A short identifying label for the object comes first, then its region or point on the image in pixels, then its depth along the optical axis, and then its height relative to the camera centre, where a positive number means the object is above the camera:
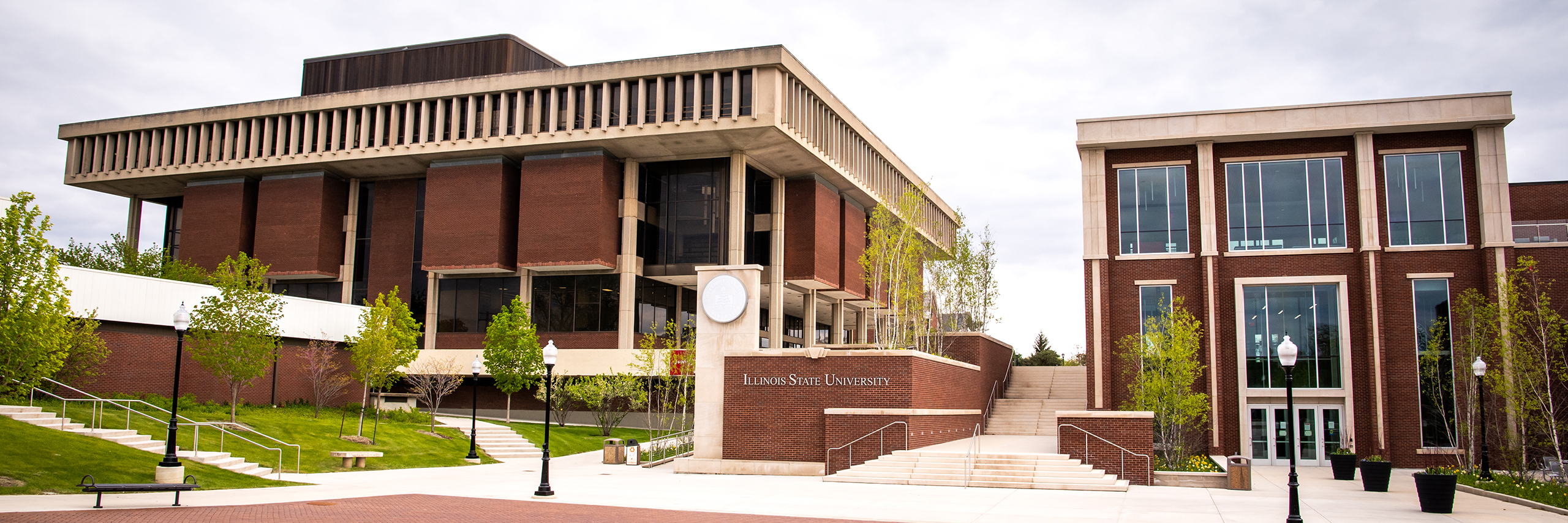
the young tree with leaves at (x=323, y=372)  35.78 -0.49
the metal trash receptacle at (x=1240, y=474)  23.69 -2.37
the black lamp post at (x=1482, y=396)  24.59 -0.46
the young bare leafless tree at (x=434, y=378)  44.91 -0.81
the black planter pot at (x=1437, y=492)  18.66 -2.15
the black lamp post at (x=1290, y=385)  16.42 -0.18
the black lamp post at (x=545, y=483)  20.41 -2.46
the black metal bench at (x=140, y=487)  16.62 -2.26
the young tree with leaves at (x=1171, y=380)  29.20 -0.23
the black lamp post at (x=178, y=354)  20.23 +0.07
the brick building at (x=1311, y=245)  32.19 +4.32
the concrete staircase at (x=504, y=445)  36.19 -3.02
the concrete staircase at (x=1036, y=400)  37.47 -1.21
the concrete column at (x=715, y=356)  28.48 +0.27
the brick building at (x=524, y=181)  50.59 +10.20
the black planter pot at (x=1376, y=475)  23.56 -2.35
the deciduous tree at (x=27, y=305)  20.77 +1.08
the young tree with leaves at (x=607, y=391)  40.28 -1.06
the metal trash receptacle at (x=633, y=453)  31.27 -2.77
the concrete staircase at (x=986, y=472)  23.17 -2.44
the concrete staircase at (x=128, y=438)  24.20 -1.99
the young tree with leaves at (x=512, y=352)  44.75 +0.48
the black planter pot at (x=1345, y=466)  26.67 -2.42
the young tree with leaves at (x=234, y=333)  30.68 +0.77
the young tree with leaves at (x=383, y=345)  33.72 +0.54
